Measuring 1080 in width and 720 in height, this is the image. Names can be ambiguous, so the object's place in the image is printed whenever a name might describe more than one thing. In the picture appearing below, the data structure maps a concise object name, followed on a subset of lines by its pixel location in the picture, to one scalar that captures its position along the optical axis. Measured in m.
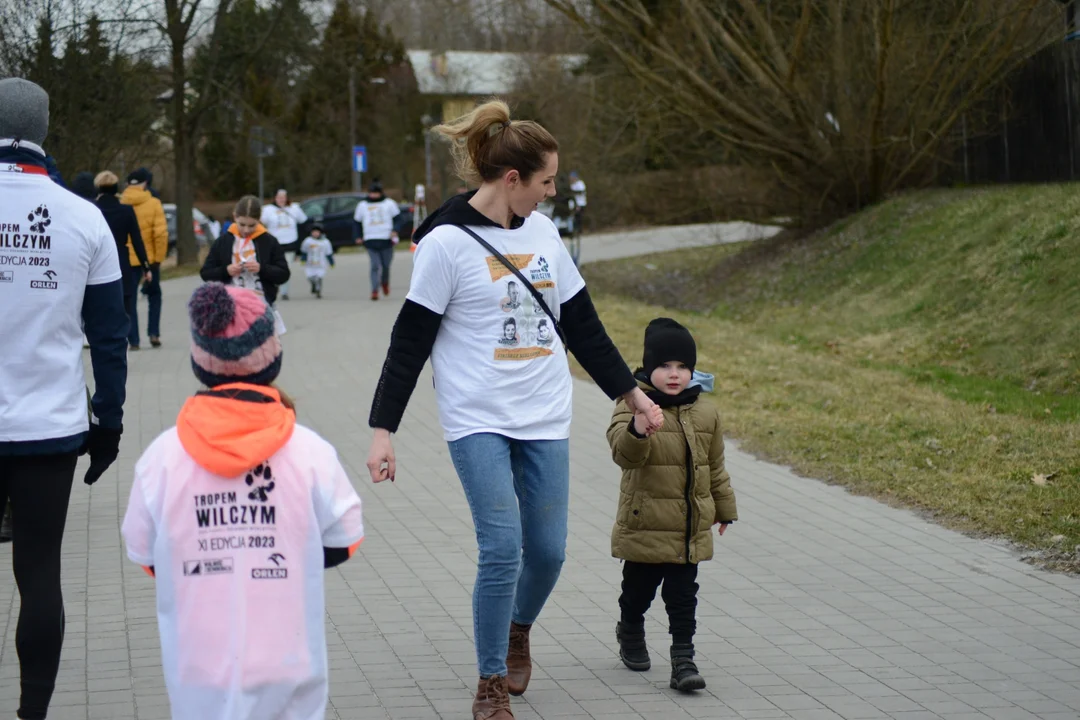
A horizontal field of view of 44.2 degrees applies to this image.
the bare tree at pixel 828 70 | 19.17
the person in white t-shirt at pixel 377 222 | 19.06
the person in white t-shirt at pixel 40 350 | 3.88
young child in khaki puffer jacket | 4.70
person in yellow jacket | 14.41
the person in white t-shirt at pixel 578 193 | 23.67
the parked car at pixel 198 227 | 36.12
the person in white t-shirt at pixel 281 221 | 19.03
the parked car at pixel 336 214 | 35.56
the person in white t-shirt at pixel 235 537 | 2.88
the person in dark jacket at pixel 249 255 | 10.83
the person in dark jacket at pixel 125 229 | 12.59
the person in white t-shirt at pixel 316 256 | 20.23
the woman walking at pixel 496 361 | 4.21
